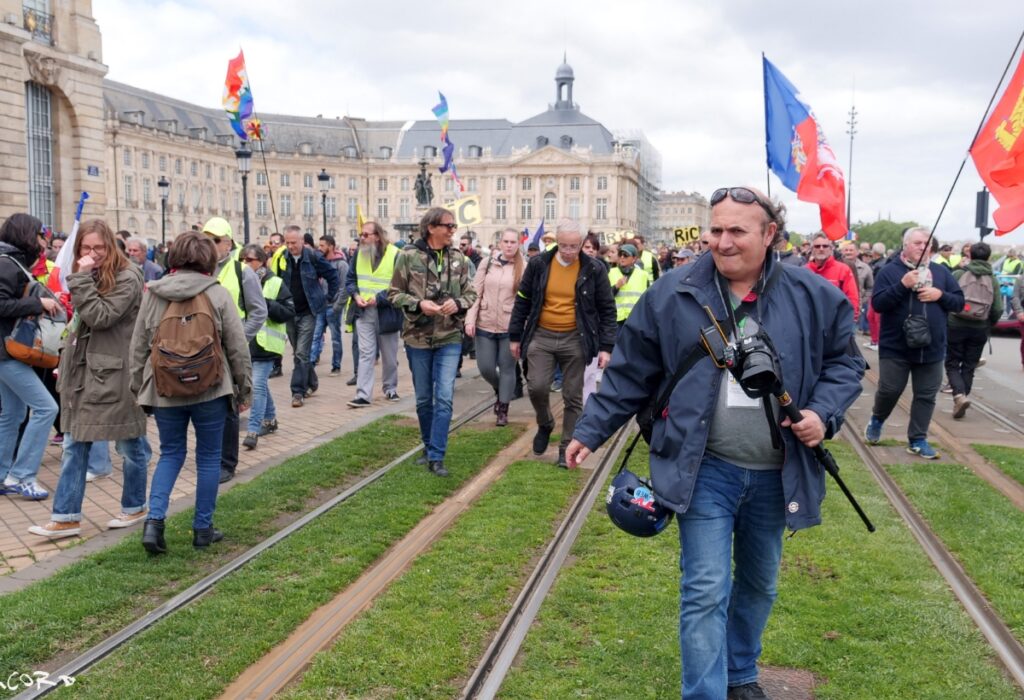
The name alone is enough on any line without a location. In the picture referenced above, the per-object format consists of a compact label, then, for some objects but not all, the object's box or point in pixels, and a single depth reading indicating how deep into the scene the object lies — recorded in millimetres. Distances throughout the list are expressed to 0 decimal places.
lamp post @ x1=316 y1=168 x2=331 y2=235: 28541
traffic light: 12883
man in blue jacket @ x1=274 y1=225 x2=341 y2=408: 11070
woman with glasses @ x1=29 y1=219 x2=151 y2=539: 5789
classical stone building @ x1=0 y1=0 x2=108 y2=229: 25500
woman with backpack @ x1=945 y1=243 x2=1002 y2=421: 10711
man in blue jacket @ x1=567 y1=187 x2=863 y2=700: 3359
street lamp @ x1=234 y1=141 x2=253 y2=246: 24109
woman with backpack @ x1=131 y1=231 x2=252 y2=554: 5363
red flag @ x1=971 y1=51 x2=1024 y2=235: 6312
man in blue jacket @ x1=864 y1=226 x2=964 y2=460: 7973
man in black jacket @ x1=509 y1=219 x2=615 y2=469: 7781
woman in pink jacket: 8797
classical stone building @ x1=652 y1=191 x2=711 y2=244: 171875
